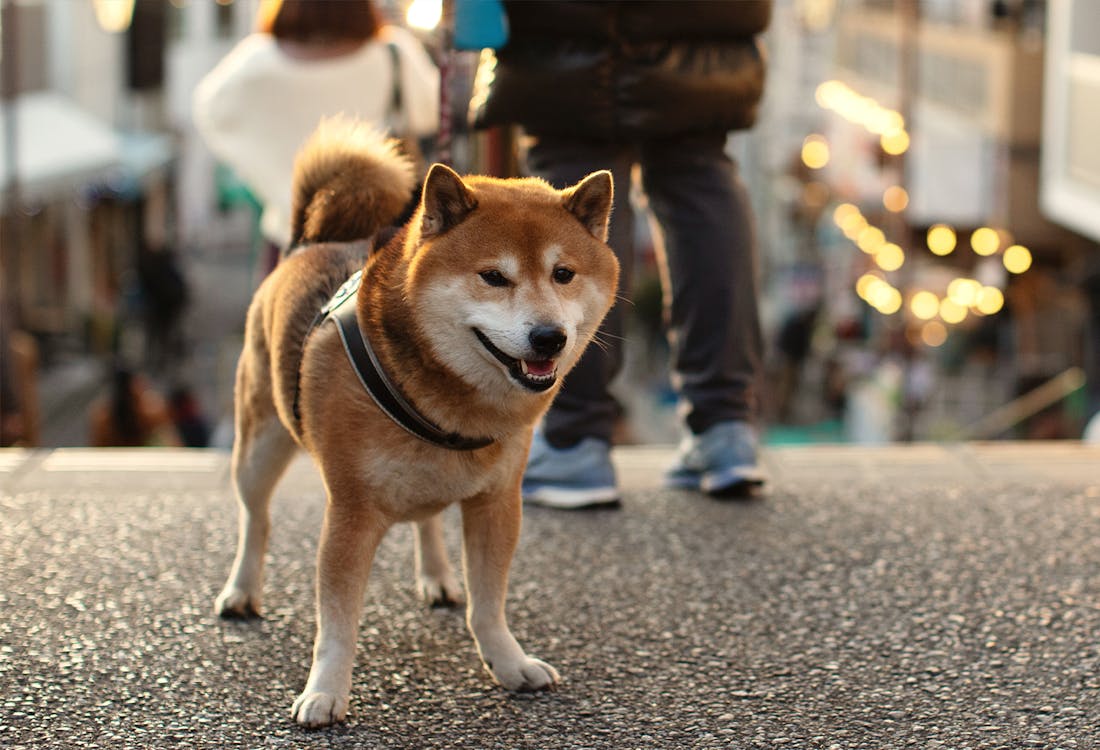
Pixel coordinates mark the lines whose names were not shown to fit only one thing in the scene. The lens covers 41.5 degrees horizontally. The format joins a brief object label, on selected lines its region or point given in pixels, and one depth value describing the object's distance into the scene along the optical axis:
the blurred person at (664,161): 3.63
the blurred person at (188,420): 11.17
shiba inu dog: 2.29
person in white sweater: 4.61
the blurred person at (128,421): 10.44
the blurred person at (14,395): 6.87
